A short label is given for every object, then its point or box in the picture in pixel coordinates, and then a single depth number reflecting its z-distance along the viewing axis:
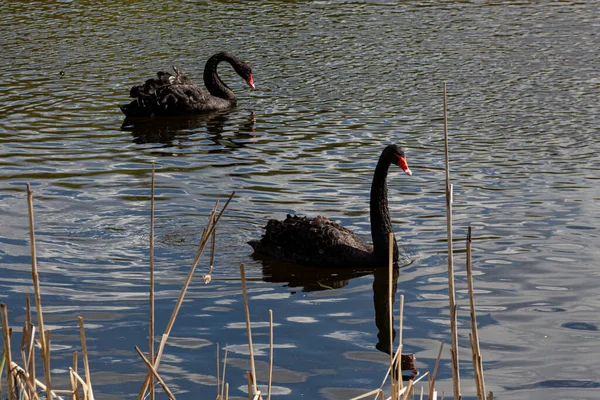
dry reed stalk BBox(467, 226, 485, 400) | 8.13
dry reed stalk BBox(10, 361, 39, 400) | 7.95
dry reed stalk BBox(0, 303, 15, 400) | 7.59
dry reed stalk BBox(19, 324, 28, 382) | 8.09
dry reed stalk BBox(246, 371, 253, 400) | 8.14
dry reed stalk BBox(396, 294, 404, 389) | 8.71
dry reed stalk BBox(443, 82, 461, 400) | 8.32
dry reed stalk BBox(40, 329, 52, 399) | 7.97
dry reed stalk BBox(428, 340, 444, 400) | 8.57
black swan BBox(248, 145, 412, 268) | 17.86
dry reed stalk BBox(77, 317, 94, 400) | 8.05
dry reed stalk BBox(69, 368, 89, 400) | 8.20
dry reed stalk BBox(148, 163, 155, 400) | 8.52
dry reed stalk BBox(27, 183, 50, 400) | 7.50
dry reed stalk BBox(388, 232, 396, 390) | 8.26
